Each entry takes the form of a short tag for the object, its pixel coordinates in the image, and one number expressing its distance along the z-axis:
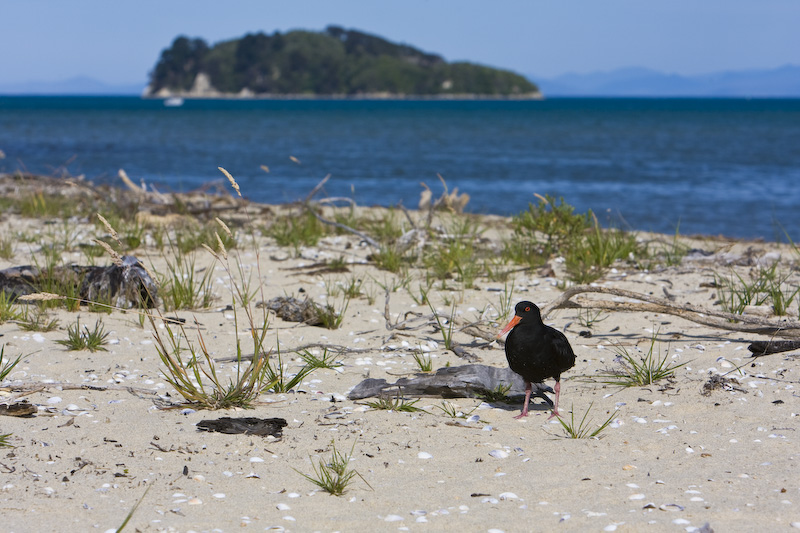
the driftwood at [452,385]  8.12
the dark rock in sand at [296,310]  10.95
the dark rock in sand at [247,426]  6.97
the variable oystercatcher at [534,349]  7.43
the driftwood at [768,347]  8.91
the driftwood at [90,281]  10.82
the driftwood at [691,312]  9.20
